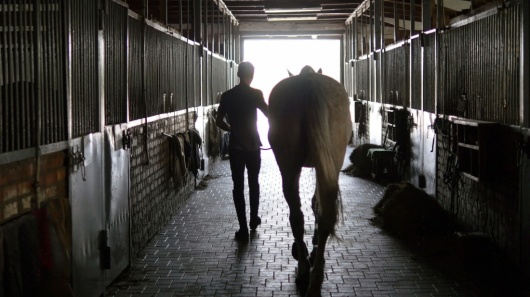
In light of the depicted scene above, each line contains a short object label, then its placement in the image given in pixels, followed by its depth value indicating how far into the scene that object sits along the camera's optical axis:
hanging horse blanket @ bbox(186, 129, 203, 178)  7.91
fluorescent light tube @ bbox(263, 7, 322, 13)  13.93
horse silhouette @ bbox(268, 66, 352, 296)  4.12
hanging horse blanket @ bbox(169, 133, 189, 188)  7.03
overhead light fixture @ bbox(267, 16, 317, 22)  16.52
